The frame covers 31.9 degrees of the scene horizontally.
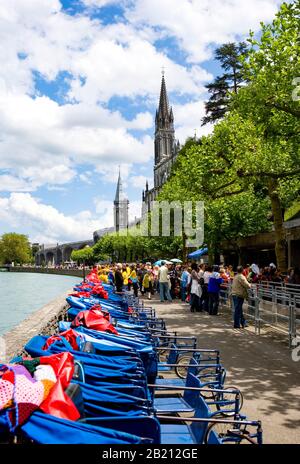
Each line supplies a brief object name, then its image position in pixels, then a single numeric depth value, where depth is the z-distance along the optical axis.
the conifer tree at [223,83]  48.50
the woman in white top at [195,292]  19.17
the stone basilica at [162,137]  157.50
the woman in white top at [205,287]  18.48
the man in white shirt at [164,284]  23.17
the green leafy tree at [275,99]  14.09
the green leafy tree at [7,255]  199.62
